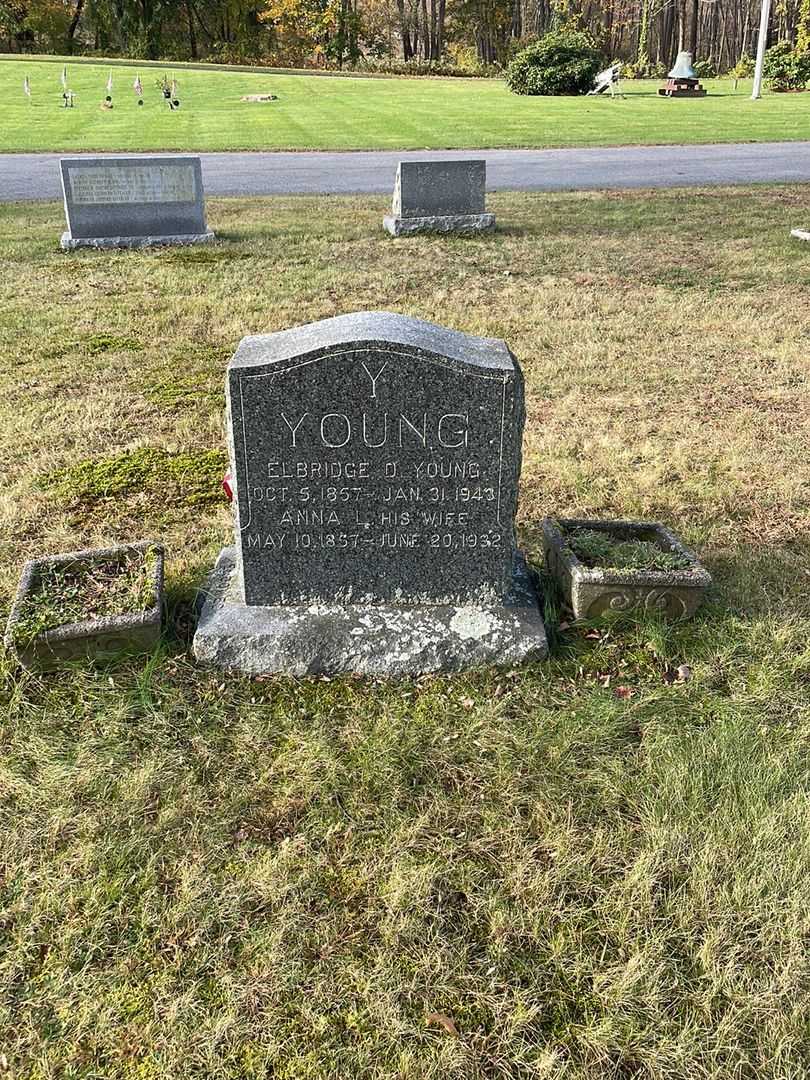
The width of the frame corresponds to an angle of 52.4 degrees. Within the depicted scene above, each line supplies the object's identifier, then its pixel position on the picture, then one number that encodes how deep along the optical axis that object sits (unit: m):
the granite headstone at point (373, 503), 3.28
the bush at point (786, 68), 39.78
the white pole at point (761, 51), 29.70
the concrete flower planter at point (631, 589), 3.58
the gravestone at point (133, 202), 10.88
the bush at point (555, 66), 35.88
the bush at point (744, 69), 48.44
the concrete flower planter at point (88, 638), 3.30
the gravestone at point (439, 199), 11.88
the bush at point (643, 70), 51.09
